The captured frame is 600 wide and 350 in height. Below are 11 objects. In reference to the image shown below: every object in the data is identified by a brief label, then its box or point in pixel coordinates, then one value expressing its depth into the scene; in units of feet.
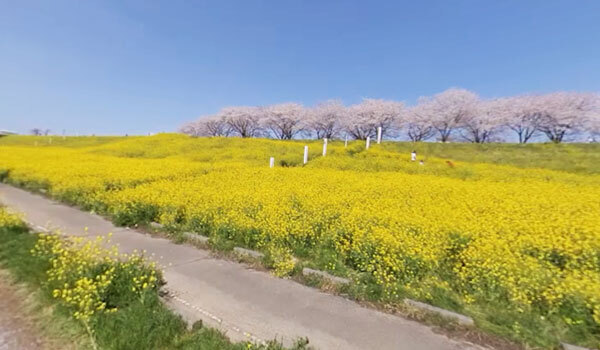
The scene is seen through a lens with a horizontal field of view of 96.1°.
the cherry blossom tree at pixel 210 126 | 208.54
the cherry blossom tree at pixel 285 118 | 179.63
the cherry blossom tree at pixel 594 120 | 116.57
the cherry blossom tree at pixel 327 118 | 172.81
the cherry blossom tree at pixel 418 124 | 154.20
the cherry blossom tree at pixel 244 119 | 195.11
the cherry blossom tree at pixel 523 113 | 128.36
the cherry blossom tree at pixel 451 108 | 140.97
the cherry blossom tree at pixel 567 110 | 118.74
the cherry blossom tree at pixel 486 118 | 137.18
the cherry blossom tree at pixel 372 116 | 159.12
